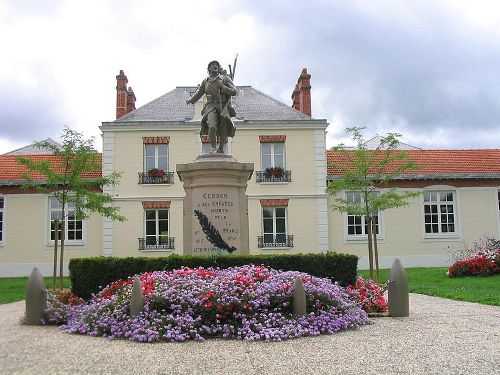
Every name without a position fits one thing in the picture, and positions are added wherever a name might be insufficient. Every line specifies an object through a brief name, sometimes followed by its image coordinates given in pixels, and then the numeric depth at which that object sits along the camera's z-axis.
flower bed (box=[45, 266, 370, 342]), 8.41
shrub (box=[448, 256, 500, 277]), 21.95
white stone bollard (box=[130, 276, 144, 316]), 8.90
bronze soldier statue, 13.37
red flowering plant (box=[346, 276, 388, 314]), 10.81
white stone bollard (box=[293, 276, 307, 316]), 9.13
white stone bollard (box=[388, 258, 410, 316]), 10.48
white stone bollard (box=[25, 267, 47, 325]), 9.96
